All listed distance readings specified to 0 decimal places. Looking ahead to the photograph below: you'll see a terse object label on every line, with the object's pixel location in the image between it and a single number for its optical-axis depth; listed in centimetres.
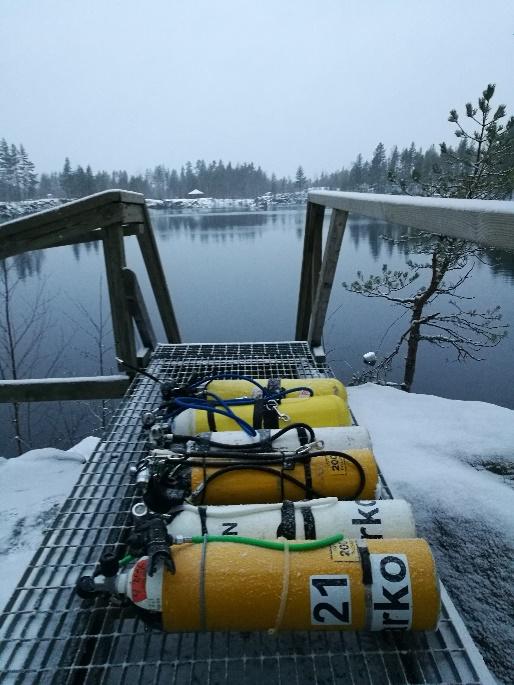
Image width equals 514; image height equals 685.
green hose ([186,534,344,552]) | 159
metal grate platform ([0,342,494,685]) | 154
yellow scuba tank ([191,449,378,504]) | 202
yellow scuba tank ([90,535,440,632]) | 149
